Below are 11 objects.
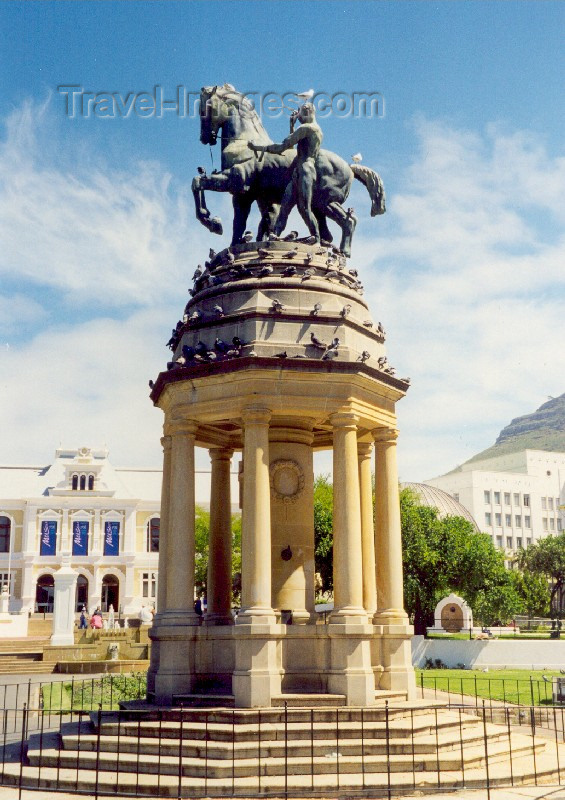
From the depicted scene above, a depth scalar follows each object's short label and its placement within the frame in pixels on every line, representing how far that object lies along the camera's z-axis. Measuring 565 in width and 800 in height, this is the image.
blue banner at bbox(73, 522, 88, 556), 81.88
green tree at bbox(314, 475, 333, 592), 47.72
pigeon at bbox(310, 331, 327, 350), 17.72
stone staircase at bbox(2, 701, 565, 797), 13.19
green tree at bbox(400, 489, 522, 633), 51.62
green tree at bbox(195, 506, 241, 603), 58.97
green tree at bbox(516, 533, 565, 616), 86.81
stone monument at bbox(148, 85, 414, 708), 16.62
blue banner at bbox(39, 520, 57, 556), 81.25
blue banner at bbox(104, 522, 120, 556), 82.12
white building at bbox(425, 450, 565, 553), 124.94
